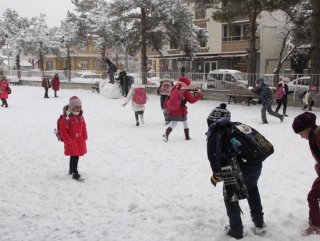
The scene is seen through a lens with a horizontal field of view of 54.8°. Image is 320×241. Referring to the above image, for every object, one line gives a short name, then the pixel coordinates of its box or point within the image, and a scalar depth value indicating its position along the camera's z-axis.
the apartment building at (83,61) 49.86
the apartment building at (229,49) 27.40
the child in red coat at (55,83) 18.30
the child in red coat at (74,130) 4.98
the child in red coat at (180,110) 7.46
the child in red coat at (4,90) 13.61
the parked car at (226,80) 15.78
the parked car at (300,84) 13.87
